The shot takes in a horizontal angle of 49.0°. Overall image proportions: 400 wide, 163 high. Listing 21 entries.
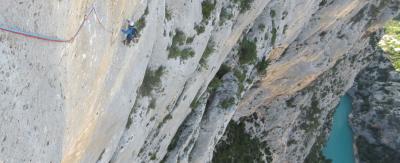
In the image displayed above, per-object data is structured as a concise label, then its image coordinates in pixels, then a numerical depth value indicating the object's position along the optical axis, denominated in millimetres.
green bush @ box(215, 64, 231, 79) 25219
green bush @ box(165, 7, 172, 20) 14680
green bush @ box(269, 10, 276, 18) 25217
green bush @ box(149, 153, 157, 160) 18195
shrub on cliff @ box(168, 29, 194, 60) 15656
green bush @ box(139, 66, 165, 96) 15148
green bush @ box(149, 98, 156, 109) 15719
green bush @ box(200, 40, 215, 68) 18967
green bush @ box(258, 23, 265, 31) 25031
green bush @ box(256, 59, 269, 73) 27591
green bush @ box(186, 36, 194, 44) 16266
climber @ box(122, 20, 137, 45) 12017
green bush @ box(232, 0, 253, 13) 20411
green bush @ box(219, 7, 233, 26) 18859
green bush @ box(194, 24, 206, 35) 16709
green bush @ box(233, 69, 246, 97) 25489
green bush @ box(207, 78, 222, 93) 23608
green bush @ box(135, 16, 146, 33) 12633
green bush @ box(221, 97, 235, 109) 25594
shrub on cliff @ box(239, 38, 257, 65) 24844
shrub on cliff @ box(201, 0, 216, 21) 17125
